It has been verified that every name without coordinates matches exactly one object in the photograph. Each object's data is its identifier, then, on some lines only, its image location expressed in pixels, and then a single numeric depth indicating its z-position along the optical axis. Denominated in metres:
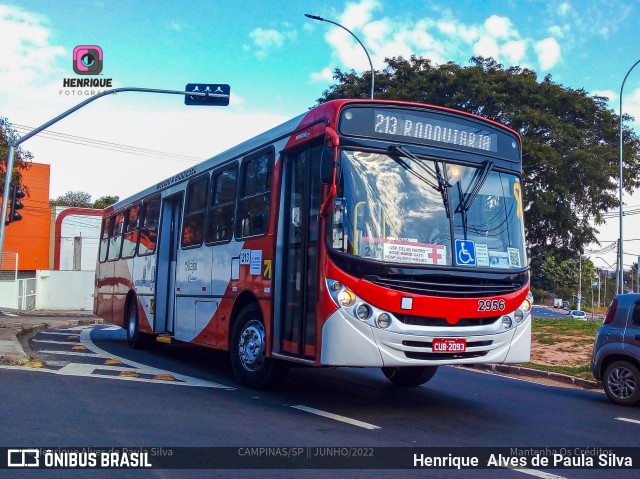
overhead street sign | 17.26
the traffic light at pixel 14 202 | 18.33
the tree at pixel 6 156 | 22.97
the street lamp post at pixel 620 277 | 28.32
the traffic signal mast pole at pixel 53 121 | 16.70
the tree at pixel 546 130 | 30.17
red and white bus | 7.63
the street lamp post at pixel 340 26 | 19.91
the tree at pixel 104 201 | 75.60
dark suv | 10.02
